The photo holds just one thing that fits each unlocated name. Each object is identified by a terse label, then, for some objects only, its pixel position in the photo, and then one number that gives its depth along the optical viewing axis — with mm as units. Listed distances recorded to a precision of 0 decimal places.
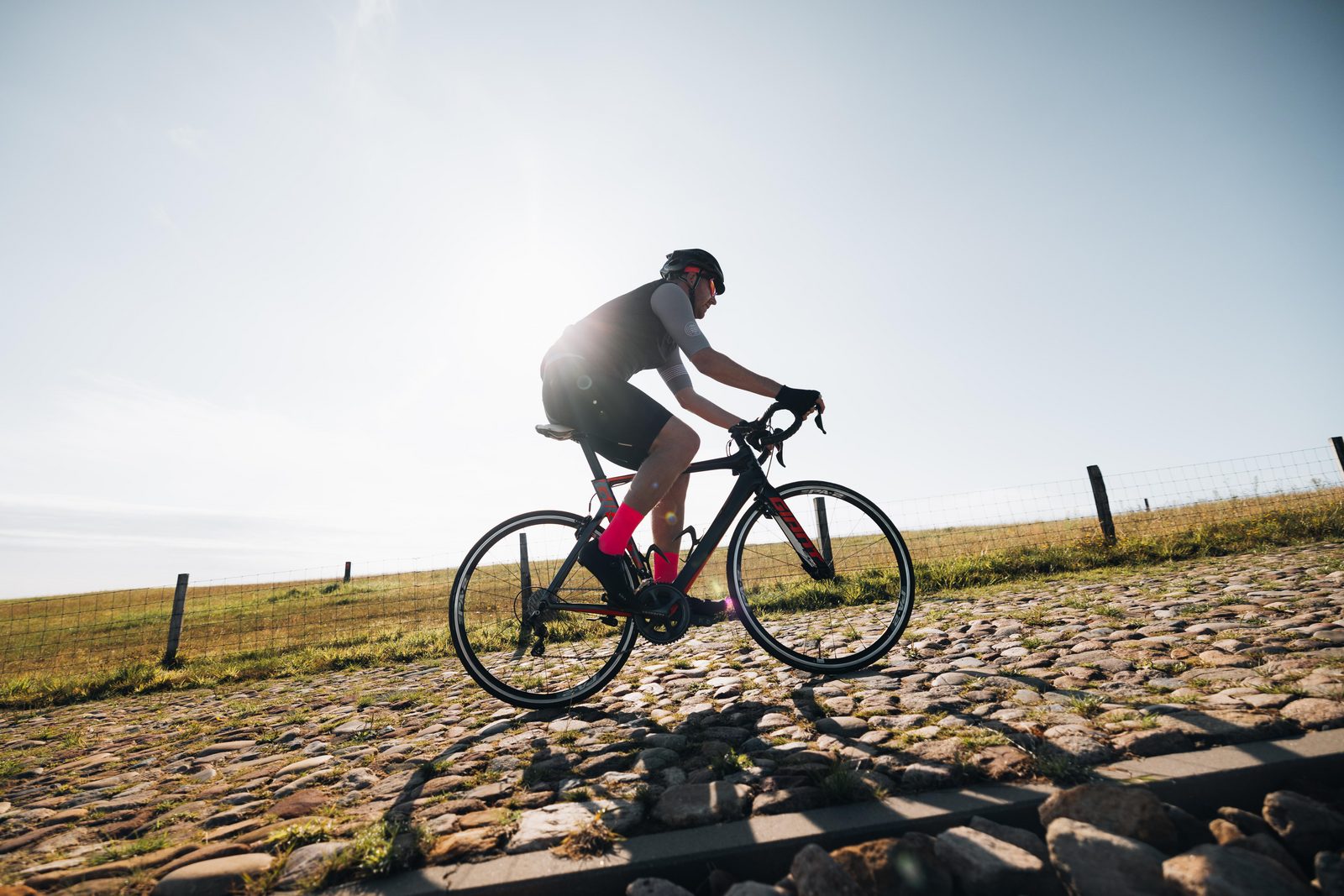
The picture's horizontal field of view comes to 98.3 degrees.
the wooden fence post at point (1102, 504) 10758
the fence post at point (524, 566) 3750
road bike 3607
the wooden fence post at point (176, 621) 10727
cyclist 3580
